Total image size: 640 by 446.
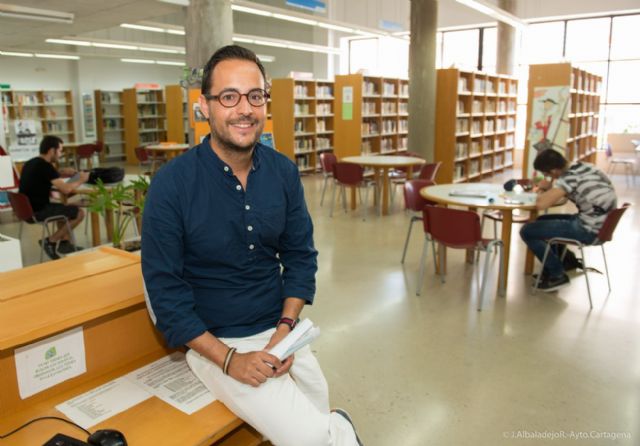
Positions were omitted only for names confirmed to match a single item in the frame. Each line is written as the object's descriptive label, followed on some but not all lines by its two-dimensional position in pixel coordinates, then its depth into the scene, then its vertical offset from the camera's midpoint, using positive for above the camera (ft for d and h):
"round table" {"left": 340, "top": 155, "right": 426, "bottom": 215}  23.94 -1.36
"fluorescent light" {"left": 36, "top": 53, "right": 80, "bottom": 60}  47.29 +6.81
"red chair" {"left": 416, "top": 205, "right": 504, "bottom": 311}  12.78 -2.36
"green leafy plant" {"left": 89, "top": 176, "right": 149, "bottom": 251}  11.43 -1.56
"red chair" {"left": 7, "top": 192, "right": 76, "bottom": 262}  16.05 -2.36
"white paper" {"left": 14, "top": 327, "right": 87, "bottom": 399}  5.13 -2.29
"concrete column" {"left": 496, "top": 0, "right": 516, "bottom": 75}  40.75 +6.86
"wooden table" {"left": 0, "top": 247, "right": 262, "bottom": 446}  4.83 -2.30
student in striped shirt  13.37 -1.79
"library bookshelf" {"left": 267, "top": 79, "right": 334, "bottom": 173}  36.17 +1.10
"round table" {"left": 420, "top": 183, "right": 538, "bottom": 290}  13.61 -1.78
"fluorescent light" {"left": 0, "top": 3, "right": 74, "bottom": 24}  20.68 +4.91
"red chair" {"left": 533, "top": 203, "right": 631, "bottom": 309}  13.07 -2.53
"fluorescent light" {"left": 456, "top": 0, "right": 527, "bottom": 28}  26.27 +6.85
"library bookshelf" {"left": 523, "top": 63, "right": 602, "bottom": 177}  24.82 +2.03
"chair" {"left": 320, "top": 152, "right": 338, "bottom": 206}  26.61 -1.46
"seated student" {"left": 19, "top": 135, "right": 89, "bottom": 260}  16.70 -1.75
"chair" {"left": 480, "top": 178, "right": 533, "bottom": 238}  15.98 -2.56
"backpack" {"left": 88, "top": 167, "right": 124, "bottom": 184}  18.13 -1.42
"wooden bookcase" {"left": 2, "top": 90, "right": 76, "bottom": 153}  44.29 +2.06
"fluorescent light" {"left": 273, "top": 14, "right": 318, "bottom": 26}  29.27 +6.59
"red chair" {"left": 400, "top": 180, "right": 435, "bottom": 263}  16.25 -1.95
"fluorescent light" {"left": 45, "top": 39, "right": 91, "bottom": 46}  32.84 +5.88
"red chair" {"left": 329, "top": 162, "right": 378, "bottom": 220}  23.31 -1.82
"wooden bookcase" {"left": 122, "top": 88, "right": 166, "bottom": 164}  49.06 +1.43
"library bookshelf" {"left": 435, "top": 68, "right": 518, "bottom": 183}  30.76 +0.70
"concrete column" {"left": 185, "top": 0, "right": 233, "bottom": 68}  16.70 +3.30
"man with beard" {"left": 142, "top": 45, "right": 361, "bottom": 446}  5.17 -1.40
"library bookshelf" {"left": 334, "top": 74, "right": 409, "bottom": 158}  33.45 +1.23
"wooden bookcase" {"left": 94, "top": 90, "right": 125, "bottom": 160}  50.67 +1.09
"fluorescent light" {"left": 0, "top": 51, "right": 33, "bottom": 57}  39.86 +6.50
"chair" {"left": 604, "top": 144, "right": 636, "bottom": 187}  34.83 -2.19
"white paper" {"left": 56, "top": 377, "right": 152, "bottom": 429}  5.04 -2.67
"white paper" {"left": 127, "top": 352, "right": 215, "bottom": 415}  5.37 -2.68
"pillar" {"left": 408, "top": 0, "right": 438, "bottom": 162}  29.22 +3.64
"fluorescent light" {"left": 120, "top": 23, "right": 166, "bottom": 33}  30.62 +6.31
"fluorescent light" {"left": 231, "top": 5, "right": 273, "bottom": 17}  26.45 +6.34
